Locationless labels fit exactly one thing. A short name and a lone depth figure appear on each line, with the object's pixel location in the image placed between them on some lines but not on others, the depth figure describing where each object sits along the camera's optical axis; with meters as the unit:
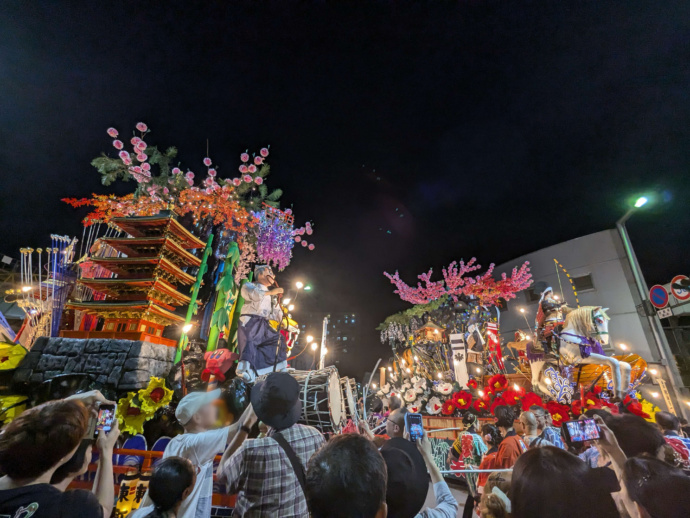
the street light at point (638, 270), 7.21
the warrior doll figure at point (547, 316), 7.04
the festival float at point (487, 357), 6.45
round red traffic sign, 10.62
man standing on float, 6.59
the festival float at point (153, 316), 4.84
